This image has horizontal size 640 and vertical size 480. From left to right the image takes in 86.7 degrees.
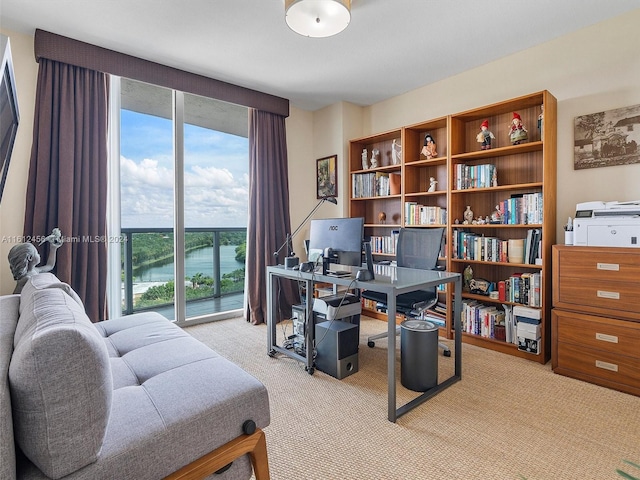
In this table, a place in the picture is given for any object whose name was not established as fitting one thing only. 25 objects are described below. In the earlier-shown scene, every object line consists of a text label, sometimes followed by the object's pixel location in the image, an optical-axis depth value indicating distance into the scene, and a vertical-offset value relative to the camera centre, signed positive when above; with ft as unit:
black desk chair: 8.68 -0.72
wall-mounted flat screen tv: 4.37 +1.99
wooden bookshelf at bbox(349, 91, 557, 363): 8.54 +1.62
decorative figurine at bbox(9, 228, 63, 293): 6.56 -0.46
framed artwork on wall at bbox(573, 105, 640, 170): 7.77 +2.29
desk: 6.02 -1.34
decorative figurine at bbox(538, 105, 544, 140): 8.48 +2.94
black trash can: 6.93 -2.51
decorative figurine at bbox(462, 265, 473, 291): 10.32 -1.26
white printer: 6.87 +0.21
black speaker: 7.58 -2.56
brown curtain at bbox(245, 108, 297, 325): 12.30 +0.94
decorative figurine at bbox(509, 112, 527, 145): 9.02 +2.75
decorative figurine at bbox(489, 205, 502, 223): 9.56 +0.53
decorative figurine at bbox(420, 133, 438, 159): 11.22 +2.89
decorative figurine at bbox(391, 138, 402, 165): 12.17 +2.97
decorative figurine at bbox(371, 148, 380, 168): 12.81 +2.94
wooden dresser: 6.79 -1.74
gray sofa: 2.76 -1.82
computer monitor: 7.20 -0.11
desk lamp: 8.58 -0.65
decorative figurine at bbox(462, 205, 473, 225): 10.40 +0.59
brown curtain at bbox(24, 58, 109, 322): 8.41 +1.65
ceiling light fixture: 6.59 +4.46
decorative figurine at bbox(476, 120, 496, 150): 9.77 +2.85
